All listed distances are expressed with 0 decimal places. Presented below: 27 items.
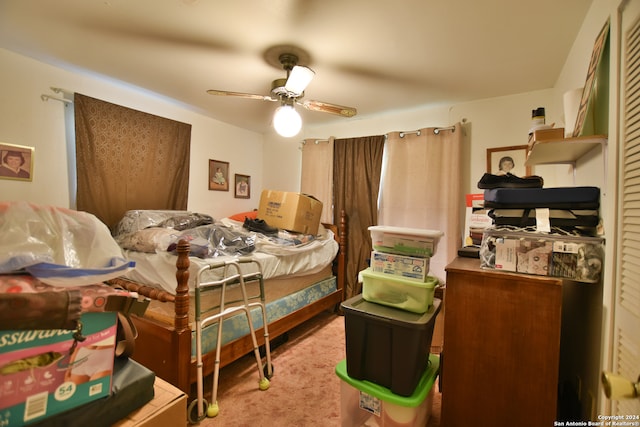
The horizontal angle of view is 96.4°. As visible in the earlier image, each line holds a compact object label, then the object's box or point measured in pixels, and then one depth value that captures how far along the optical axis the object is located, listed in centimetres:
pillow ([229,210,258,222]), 343
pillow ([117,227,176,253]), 203
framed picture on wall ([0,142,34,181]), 211
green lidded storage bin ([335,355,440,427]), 130
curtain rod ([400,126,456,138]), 293
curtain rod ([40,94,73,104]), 230
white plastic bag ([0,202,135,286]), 63
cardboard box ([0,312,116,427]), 54
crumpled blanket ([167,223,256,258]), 208
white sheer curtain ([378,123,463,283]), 290
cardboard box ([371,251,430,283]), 143
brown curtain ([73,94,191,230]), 246
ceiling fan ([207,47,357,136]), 193
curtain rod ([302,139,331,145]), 370
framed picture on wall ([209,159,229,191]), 359
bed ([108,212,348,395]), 159
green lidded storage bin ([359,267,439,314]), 140
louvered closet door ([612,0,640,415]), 86
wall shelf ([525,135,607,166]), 115
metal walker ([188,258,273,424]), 161
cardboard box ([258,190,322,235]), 300
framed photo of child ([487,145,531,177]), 267
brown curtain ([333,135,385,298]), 337
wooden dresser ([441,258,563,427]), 112
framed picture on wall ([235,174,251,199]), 395
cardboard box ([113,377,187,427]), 70
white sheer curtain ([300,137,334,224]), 362
